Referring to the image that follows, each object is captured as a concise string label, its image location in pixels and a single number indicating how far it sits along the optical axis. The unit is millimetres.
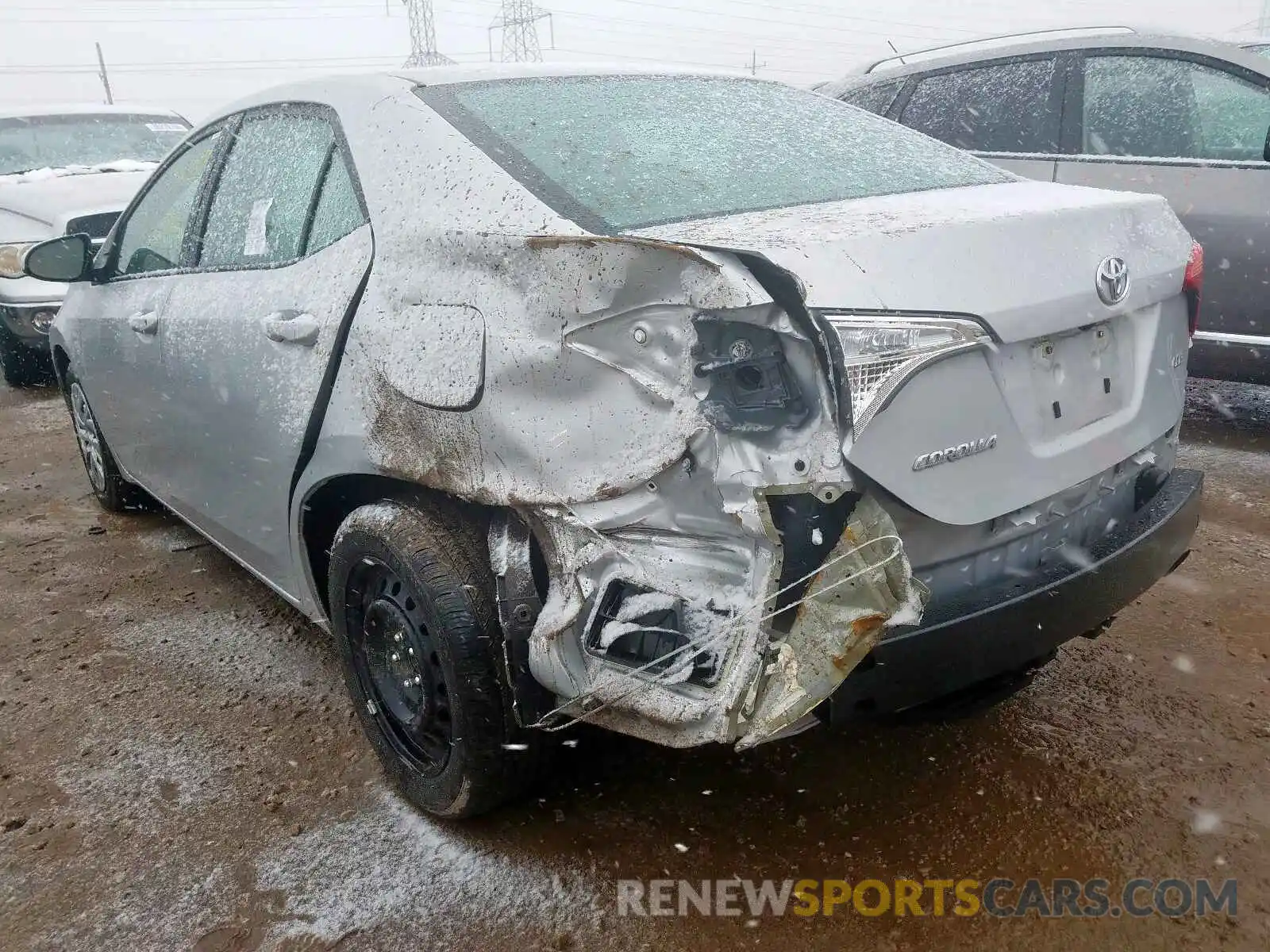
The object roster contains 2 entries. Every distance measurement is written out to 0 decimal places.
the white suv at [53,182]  6656
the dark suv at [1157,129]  4266
